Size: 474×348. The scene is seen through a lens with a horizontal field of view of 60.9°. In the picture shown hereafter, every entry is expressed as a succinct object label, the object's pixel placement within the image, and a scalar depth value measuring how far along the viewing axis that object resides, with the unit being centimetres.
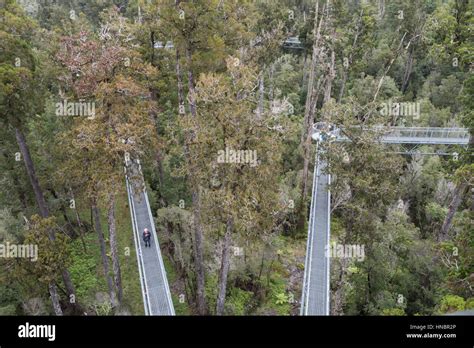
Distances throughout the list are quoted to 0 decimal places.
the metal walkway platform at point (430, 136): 3111
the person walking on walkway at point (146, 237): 2209
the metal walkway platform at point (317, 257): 1861
